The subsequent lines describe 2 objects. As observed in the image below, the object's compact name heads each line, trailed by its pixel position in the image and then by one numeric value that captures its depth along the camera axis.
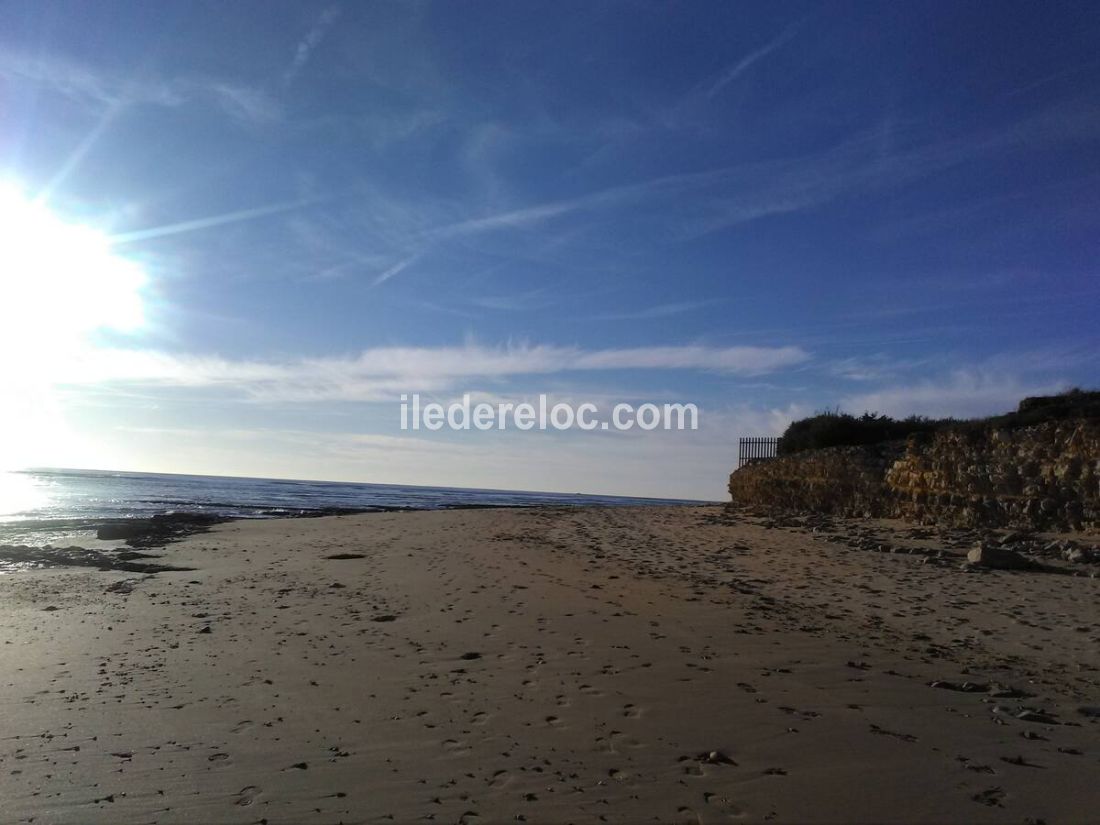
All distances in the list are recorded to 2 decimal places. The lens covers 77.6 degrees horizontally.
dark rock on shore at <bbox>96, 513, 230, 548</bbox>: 21.97
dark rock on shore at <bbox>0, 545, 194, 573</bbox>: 15.44
